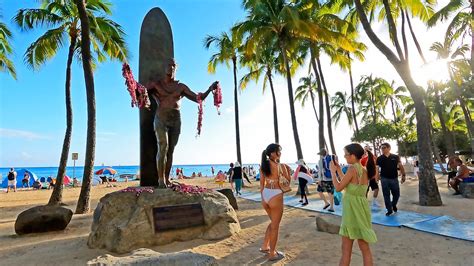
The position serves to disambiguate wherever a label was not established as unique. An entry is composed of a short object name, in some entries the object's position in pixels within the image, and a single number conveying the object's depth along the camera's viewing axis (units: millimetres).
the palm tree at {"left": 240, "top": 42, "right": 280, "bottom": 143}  19328
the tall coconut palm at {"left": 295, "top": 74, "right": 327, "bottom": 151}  32312
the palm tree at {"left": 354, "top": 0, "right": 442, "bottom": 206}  9156
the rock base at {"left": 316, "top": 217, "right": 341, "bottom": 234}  5945
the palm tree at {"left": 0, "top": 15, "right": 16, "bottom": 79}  15775
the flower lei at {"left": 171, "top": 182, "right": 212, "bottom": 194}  6318
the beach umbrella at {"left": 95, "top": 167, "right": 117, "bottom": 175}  44400
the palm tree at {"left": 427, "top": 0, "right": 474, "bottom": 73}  14109
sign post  19933
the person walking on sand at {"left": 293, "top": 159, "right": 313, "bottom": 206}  10078
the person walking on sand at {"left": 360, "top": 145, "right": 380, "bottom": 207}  7924
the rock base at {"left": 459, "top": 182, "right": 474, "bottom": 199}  10758
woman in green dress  3490
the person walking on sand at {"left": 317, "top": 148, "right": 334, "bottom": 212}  8617
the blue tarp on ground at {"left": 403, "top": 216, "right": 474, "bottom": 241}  5566
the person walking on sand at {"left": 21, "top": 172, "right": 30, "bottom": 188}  28781
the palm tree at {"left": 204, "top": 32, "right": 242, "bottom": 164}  22203
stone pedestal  5391
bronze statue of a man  6355
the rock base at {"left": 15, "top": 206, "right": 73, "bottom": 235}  7387
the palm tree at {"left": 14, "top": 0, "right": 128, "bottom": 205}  12029
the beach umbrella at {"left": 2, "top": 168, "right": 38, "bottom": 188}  32788
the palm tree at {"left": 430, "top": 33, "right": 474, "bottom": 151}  21477
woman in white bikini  4484
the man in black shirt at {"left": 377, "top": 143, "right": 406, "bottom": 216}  7465
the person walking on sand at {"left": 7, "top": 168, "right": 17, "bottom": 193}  21828
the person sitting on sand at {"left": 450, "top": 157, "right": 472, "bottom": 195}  11649
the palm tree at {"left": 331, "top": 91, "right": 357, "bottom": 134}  41872
